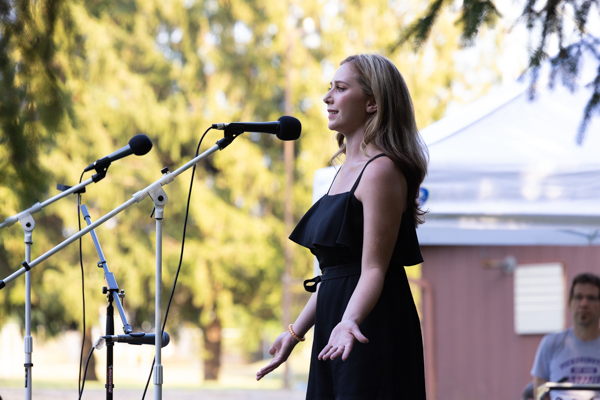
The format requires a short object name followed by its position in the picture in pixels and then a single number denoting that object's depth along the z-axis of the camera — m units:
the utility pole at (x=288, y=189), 35.00
